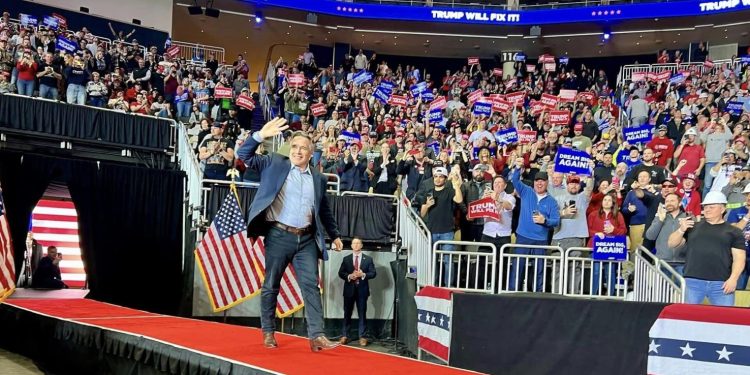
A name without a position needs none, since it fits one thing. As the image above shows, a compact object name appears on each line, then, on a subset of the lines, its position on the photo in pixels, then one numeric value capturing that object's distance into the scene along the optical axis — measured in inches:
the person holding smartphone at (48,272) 600.4
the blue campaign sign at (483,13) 1209.4
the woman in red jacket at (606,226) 447.3
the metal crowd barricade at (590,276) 433.4
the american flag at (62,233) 753.0
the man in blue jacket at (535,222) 449.7
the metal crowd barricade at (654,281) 377.4
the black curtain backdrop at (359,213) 581.3
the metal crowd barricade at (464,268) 450.3
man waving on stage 264.4
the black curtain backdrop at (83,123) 571.8
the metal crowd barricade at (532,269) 441.4
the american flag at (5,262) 406.9
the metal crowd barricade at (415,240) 491.8
